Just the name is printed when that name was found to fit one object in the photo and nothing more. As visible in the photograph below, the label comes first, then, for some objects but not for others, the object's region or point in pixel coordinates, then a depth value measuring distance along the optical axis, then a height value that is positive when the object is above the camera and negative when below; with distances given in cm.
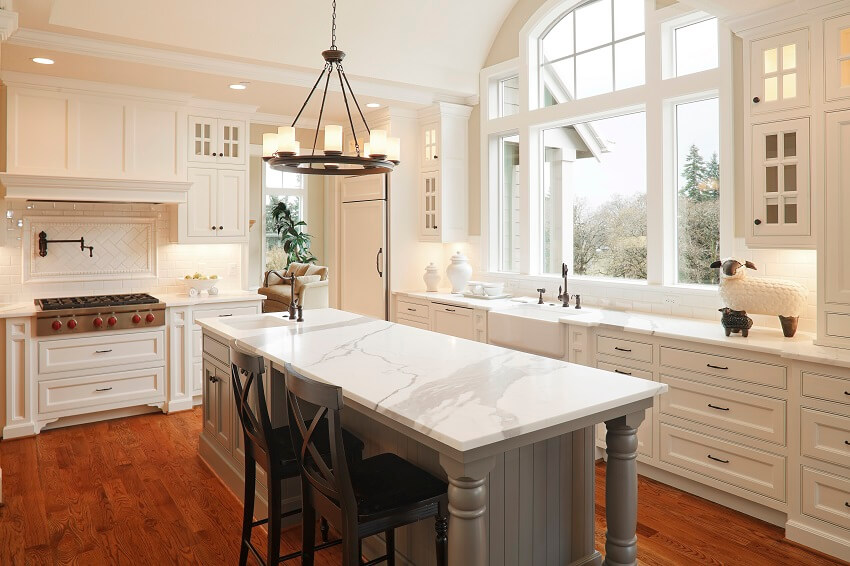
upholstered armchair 755 -8
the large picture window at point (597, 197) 482 +70
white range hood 471 +76
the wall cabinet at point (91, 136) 480 +121
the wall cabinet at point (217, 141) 565 +133
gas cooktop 481 -16
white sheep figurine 340 -9
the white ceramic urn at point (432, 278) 615 +3
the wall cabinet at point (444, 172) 608 +109
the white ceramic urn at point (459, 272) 593 +8
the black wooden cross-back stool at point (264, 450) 253 -72
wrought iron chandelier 304 +67
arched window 477 +191
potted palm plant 946 +72
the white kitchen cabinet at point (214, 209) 564 +68
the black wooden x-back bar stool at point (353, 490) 197 -72
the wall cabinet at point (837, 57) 305 +112
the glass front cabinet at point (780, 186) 324 +52
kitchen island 179 -47
